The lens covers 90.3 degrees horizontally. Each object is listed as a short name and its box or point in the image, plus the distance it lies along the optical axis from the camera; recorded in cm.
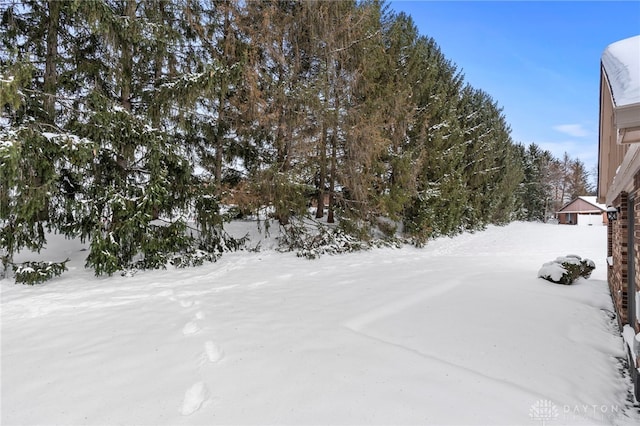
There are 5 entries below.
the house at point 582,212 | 3297
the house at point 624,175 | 185
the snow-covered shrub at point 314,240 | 891
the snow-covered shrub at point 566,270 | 643
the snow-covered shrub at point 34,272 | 546
